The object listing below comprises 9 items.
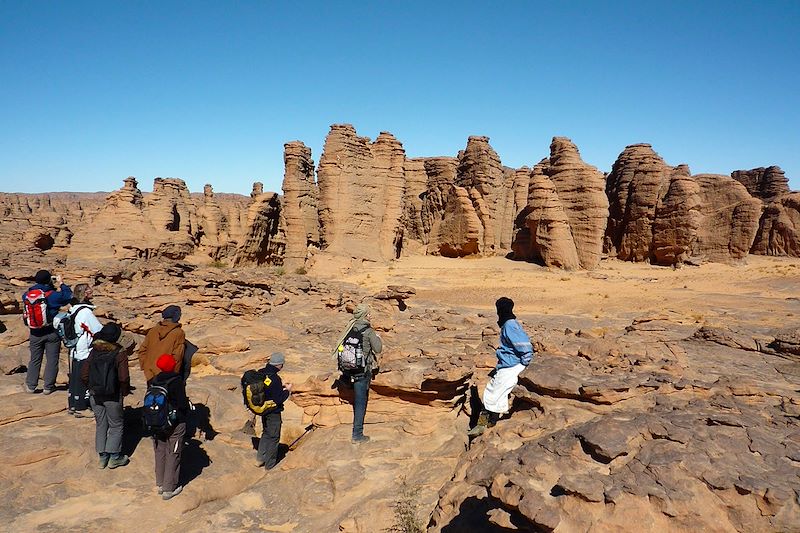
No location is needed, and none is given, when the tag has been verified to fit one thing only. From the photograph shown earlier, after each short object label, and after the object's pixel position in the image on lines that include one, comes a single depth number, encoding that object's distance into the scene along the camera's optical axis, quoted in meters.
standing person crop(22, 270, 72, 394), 7.38
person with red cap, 5.69
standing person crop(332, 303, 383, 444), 6.70
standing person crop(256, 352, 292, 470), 6.54
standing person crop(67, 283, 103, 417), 6.63
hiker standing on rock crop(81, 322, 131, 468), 5.82
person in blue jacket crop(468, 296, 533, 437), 5.96
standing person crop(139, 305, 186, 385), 6.03
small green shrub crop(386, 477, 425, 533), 4.59
